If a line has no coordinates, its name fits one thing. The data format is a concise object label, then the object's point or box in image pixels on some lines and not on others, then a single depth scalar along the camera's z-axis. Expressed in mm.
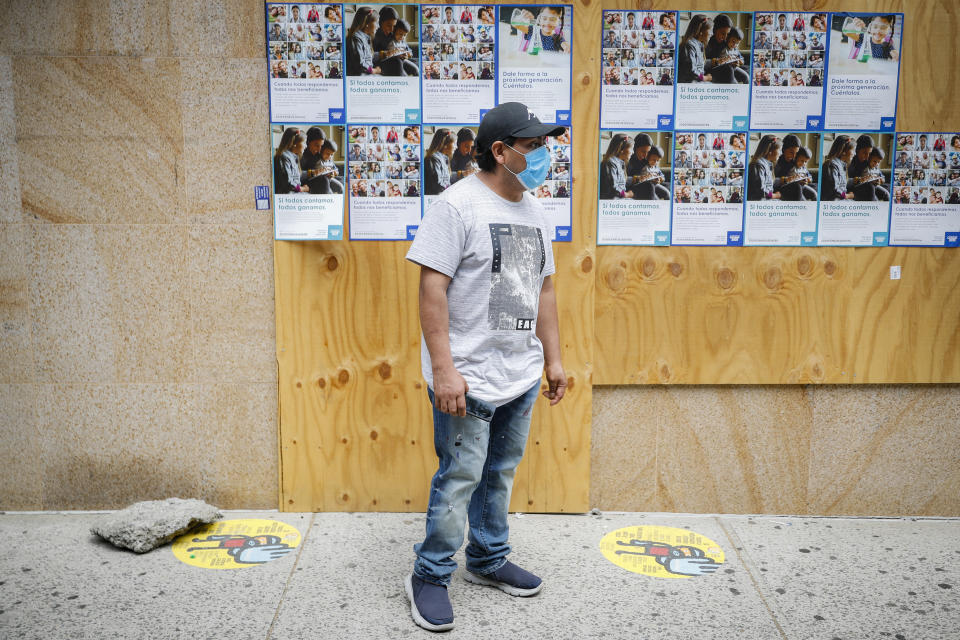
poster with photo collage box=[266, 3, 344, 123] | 3346
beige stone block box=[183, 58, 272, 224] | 3402
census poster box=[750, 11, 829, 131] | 3406
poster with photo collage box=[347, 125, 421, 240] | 3430
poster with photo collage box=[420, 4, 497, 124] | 3365
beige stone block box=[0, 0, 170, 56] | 3348
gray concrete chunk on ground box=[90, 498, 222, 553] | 3217
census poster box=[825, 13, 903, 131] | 3414
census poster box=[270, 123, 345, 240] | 3420
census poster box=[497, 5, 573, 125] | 3367
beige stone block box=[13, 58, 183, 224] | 3393
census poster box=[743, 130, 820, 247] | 3488
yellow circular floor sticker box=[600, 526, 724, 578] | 3146
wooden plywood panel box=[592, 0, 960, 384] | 3557
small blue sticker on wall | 3469
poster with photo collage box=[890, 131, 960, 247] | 3500
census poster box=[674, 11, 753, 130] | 3398
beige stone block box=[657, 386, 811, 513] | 3664
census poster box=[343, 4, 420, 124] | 3354
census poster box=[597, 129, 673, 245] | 3471
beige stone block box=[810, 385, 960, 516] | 3678
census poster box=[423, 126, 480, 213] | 3432
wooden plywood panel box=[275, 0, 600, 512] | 3494
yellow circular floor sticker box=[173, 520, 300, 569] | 3176
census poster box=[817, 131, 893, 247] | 3490
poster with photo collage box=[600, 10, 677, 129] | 3395
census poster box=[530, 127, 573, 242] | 3445
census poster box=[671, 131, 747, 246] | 3482
